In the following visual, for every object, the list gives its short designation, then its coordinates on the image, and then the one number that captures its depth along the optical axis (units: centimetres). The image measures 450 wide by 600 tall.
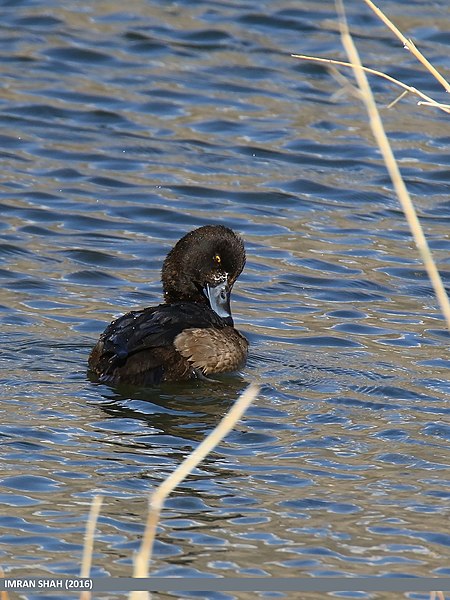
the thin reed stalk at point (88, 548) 782
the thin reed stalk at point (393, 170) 719
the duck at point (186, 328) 1536
